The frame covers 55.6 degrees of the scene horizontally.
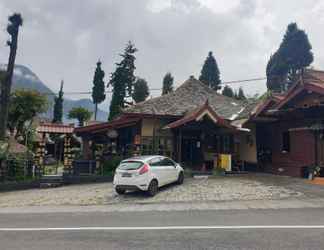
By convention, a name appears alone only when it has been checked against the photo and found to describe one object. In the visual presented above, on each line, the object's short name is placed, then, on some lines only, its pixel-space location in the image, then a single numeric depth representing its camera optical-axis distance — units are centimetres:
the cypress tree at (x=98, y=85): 5372
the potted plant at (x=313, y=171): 1593
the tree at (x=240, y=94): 5291
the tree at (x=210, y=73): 5084
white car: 1310
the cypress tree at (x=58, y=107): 5522
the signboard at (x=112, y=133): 2148
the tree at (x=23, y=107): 3092
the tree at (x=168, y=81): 4859
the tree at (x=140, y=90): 4428
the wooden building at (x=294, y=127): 1634
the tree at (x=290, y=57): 4291
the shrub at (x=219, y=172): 1892
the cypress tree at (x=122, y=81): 4237
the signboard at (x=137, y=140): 2058
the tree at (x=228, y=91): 5150
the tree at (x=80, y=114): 4903
